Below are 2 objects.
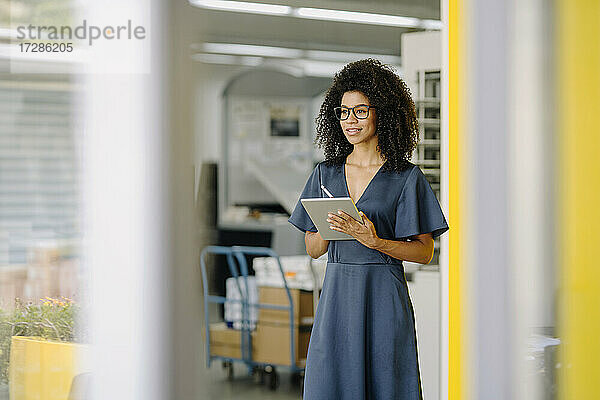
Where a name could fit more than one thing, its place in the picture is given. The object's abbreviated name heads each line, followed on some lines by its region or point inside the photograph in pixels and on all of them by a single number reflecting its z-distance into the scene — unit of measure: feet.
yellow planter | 8.16
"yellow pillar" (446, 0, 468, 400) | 10.34
